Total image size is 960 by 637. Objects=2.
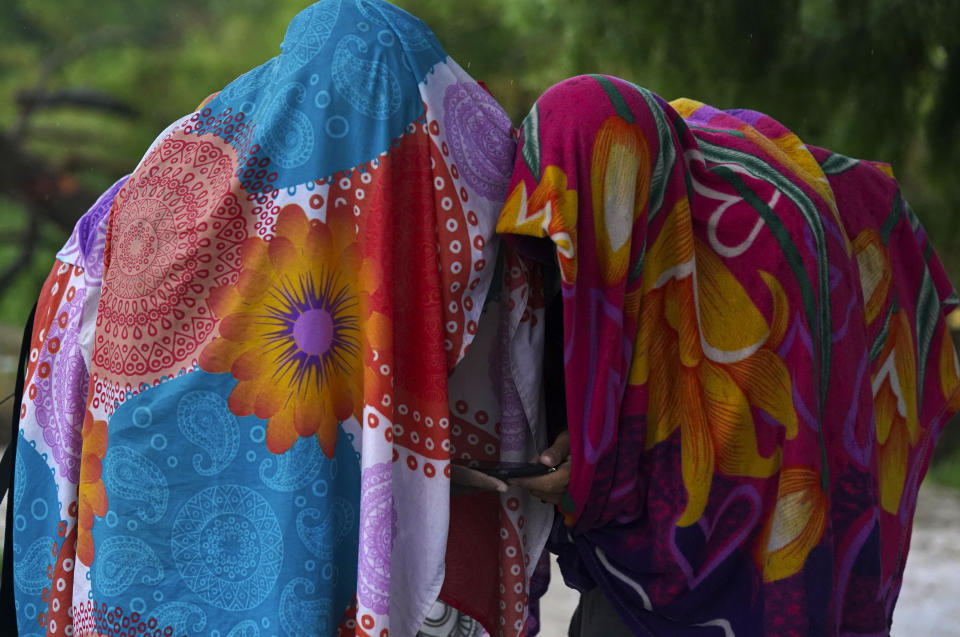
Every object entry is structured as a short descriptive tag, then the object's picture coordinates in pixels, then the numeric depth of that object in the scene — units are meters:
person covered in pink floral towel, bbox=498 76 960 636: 3.70
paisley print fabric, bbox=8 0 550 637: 3.63
